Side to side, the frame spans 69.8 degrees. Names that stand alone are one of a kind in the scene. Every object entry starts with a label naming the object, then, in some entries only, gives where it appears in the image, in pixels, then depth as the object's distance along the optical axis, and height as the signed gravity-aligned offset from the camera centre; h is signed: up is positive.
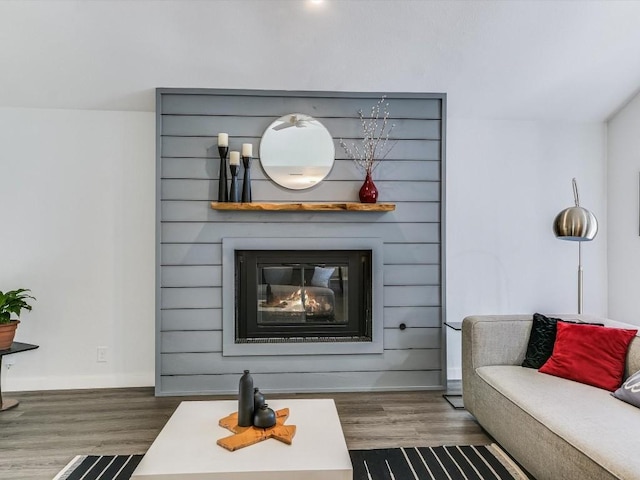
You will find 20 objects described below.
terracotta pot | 3.12 -0.63
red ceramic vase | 3.40 +0.39
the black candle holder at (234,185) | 3.34 +0.42
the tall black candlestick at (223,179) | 3.34 +0.47
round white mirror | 3.46 +0.70
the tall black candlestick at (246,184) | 3.37 +0.44
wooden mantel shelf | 3.31 +0.27
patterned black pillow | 2.72 -0.58
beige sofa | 1.72 -0.75
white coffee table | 1.63 -0.80
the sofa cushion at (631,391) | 2.11 -0.69
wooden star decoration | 1.80 -0.78
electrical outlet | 3.58 -0.88
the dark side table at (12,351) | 3.09 -0.74
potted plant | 3.13 -0.50
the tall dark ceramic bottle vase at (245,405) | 1.95 -0.69
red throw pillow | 2.38 -0.60
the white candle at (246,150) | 3.34 +0.68
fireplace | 3.45 -0.40
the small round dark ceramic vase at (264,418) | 1.92 -0.74
